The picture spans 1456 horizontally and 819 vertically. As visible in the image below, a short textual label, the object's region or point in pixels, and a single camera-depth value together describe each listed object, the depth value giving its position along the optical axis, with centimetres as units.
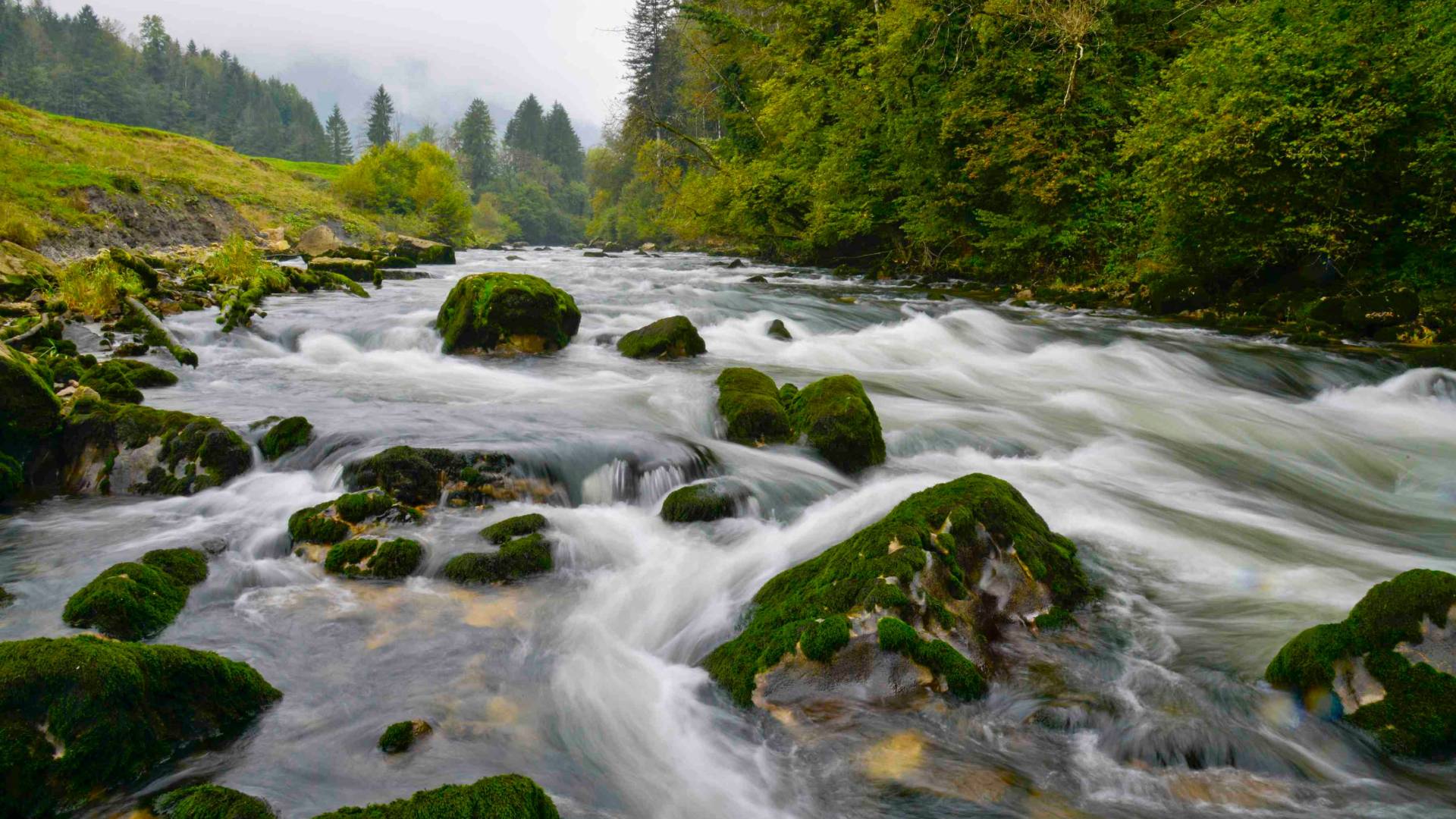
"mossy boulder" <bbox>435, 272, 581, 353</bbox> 1210
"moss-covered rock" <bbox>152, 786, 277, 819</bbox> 249
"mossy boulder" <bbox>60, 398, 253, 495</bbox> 640
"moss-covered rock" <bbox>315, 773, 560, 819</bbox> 237
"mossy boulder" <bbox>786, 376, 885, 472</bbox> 745
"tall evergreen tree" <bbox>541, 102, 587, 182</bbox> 11025
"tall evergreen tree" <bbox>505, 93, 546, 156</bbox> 11044
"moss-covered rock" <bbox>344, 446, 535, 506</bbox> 613
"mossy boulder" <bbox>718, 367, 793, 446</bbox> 793
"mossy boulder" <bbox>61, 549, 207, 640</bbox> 421
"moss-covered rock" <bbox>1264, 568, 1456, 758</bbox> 332
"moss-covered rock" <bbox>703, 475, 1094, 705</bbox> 391
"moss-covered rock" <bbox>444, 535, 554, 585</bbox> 518
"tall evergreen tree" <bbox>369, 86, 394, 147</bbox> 10145
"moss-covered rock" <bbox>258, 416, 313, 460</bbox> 697
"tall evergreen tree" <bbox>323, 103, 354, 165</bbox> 11188
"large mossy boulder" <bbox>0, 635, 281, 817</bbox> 262
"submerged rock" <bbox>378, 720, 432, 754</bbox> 351
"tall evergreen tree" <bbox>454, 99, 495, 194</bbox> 10012
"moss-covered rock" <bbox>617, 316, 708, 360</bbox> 1216
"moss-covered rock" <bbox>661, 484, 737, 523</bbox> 630
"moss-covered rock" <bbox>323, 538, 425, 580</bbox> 516
